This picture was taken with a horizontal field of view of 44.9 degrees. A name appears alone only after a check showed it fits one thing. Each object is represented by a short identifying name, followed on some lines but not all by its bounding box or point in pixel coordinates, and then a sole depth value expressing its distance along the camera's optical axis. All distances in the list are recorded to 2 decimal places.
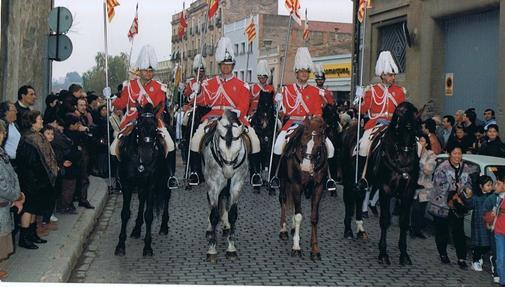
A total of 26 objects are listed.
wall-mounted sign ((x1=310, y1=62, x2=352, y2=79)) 32.50
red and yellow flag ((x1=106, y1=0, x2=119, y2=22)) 12.38
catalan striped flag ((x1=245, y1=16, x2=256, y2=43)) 21.02
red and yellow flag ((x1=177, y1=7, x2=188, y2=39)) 20.03
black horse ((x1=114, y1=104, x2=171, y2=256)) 8.37
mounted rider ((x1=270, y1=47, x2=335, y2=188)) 9.44
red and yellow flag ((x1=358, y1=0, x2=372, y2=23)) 12.13
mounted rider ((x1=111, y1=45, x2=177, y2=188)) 9.38
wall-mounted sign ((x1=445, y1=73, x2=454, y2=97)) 17.67
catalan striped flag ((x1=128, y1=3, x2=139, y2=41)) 18.73
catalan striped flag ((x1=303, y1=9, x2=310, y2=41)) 23.03
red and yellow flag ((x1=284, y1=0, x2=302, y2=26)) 12.38
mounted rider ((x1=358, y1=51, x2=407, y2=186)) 9.65
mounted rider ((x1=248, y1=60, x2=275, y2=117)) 14.84
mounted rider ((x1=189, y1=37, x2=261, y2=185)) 9.27
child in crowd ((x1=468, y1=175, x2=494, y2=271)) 8.07
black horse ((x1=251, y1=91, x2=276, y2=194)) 14.36
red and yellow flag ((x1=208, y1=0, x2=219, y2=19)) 12.27
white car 9.05
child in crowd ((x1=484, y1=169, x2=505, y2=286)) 7.33
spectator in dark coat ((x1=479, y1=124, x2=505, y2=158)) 11.10
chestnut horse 8.46
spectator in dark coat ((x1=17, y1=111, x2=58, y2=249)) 7.92
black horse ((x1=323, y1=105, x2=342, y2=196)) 10.84
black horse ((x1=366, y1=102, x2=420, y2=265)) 8.32
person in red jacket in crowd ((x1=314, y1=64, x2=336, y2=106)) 14.52
